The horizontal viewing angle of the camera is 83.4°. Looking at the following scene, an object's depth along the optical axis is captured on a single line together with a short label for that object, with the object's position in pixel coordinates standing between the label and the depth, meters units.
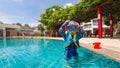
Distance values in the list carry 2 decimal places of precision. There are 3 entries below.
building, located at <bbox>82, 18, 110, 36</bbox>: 21.46
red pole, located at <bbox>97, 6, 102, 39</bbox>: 8.98
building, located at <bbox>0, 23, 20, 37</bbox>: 22.72
